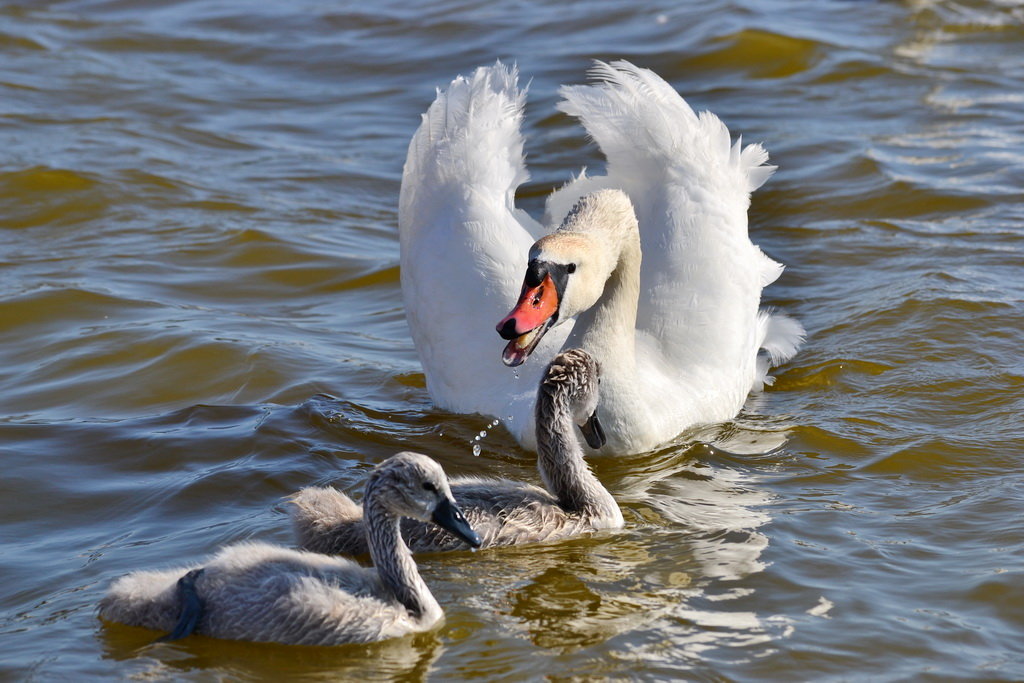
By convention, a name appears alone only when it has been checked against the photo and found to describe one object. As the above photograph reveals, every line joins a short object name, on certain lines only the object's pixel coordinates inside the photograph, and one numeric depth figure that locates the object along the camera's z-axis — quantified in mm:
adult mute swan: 13531
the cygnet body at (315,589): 9930
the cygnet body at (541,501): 11492
